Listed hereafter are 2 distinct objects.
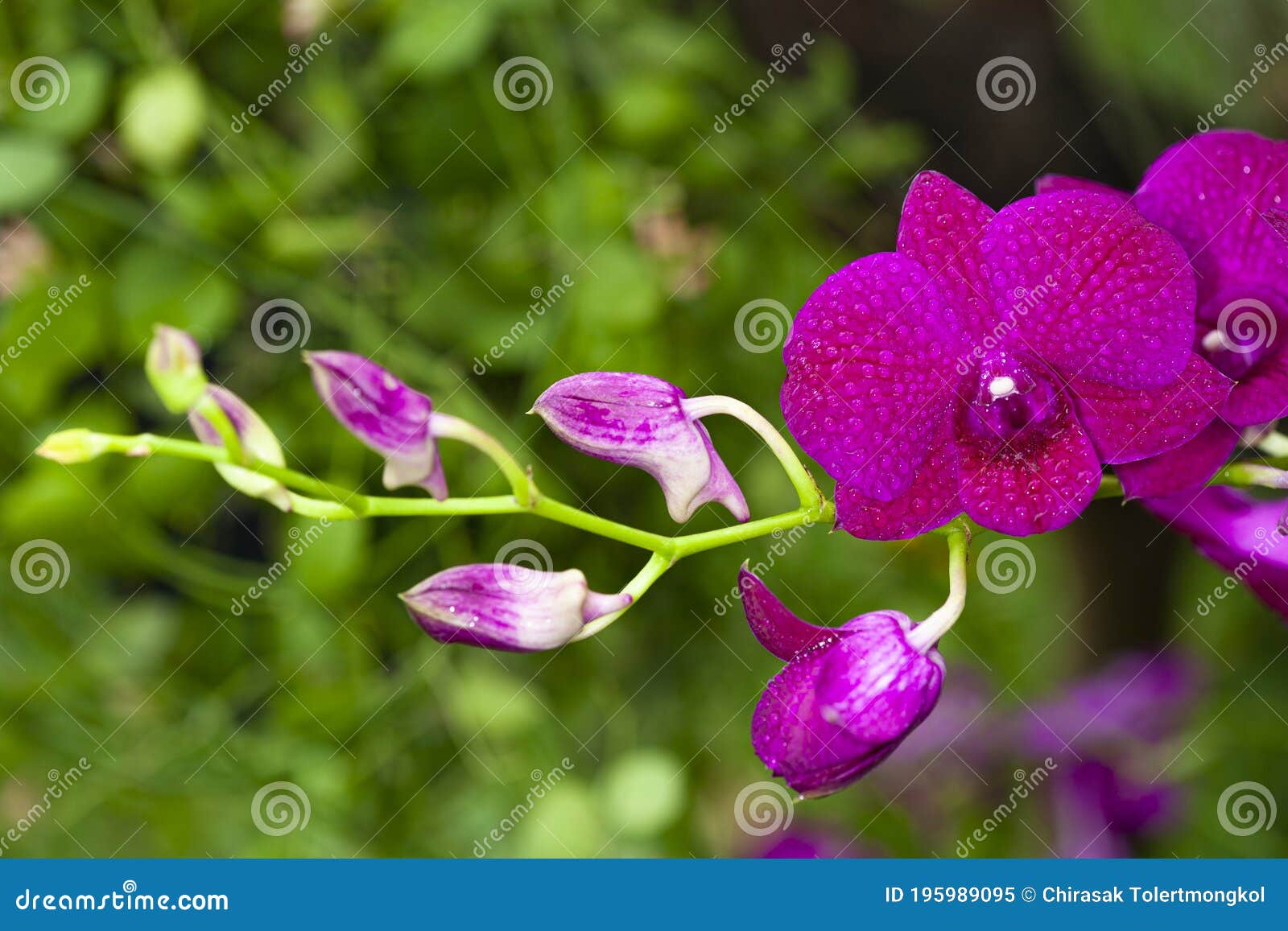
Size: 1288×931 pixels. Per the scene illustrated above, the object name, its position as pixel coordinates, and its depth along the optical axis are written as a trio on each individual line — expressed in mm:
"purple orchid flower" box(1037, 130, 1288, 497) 343
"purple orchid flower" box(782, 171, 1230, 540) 331
